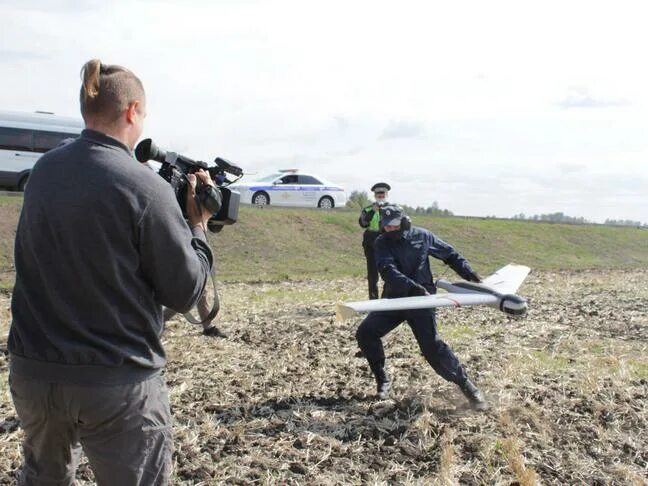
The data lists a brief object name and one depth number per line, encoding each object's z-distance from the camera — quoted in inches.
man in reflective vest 437.7
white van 849.5
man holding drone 250.8
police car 1087.0
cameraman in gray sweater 98.3
